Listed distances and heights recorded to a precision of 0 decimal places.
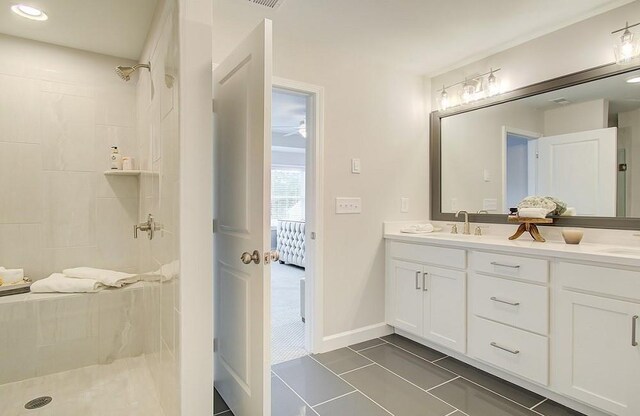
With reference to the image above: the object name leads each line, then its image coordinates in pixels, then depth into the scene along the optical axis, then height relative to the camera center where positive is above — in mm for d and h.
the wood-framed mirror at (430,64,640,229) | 2109 +406
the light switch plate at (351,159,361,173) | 2777 +319
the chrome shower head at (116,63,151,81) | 2025 +802
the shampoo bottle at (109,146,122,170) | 2515 +333
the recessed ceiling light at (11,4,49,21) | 1888 +1089
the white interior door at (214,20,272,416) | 1441 -83
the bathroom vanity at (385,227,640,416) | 1646 -622
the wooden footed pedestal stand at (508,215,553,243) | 2310 -146
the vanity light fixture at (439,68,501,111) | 2742 +964
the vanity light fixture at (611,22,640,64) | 1985 +922
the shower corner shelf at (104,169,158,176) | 2467 +239
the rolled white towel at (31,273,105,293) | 2129 -503
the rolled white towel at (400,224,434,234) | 2961 -207
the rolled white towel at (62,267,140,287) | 2299 -478
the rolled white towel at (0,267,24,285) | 2127 -439
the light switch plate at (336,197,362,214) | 2713 +1
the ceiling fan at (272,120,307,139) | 5700 +1383
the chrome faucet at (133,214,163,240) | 1933 -127
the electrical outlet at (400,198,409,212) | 3077 +5
